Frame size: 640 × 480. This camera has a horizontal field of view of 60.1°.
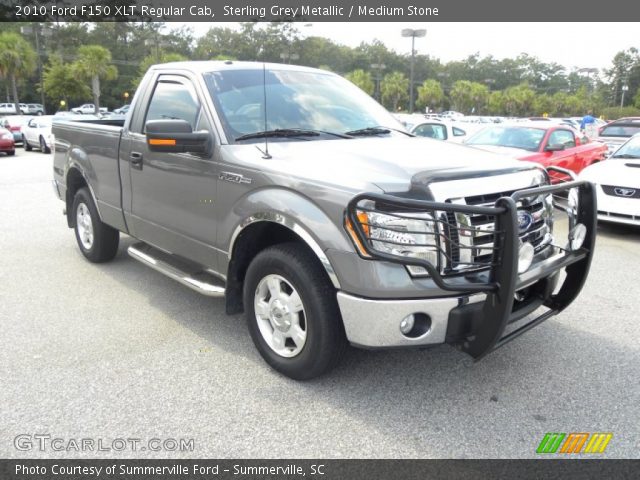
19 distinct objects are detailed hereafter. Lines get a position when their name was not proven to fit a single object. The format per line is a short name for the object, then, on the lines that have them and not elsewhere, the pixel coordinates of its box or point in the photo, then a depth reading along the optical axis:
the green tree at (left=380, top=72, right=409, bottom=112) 72.38
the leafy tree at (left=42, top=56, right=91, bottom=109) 51.44
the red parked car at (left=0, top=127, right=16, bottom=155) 19.34
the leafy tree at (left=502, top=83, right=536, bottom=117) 73.25
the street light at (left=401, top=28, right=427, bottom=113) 35.28
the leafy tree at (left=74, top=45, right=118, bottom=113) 49.59
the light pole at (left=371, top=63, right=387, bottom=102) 82.44
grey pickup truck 2.90
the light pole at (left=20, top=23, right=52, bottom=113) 56.81
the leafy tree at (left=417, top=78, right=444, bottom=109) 77.38
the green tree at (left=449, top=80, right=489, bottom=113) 79.19
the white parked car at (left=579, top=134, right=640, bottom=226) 7.49
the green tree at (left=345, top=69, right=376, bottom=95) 56.65
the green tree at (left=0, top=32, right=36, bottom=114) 44.59
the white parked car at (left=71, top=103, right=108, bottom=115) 50.22
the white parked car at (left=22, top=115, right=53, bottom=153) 21.16
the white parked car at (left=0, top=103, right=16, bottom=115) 52.97
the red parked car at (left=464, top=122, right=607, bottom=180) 10.12
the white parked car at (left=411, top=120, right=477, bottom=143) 13.65
